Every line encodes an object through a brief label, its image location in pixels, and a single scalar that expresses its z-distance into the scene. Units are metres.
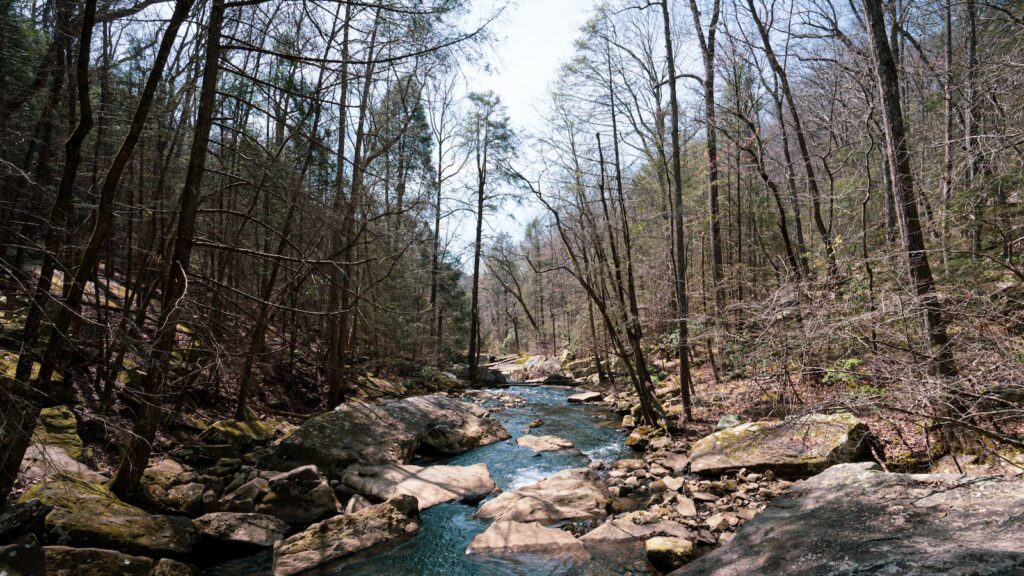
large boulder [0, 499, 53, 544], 3.38
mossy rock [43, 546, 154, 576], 3.39
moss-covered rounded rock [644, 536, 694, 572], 4.45
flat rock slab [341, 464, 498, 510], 6.35
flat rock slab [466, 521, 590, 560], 4.95
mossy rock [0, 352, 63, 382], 5.12
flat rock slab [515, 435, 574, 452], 9.05
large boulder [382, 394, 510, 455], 8.89
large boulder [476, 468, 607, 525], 5.76
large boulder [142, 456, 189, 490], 5.30
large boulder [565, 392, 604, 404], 15.23
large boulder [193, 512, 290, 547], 4.80
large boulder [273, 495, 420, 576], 4.54
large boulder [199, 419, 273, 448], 7.28
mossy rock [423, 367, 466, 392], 17.53
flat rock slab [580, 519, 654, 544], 5.07
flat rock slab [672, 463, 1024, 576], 2.76
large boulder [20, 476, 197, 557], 3.85
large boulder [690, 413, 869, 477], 6.29
